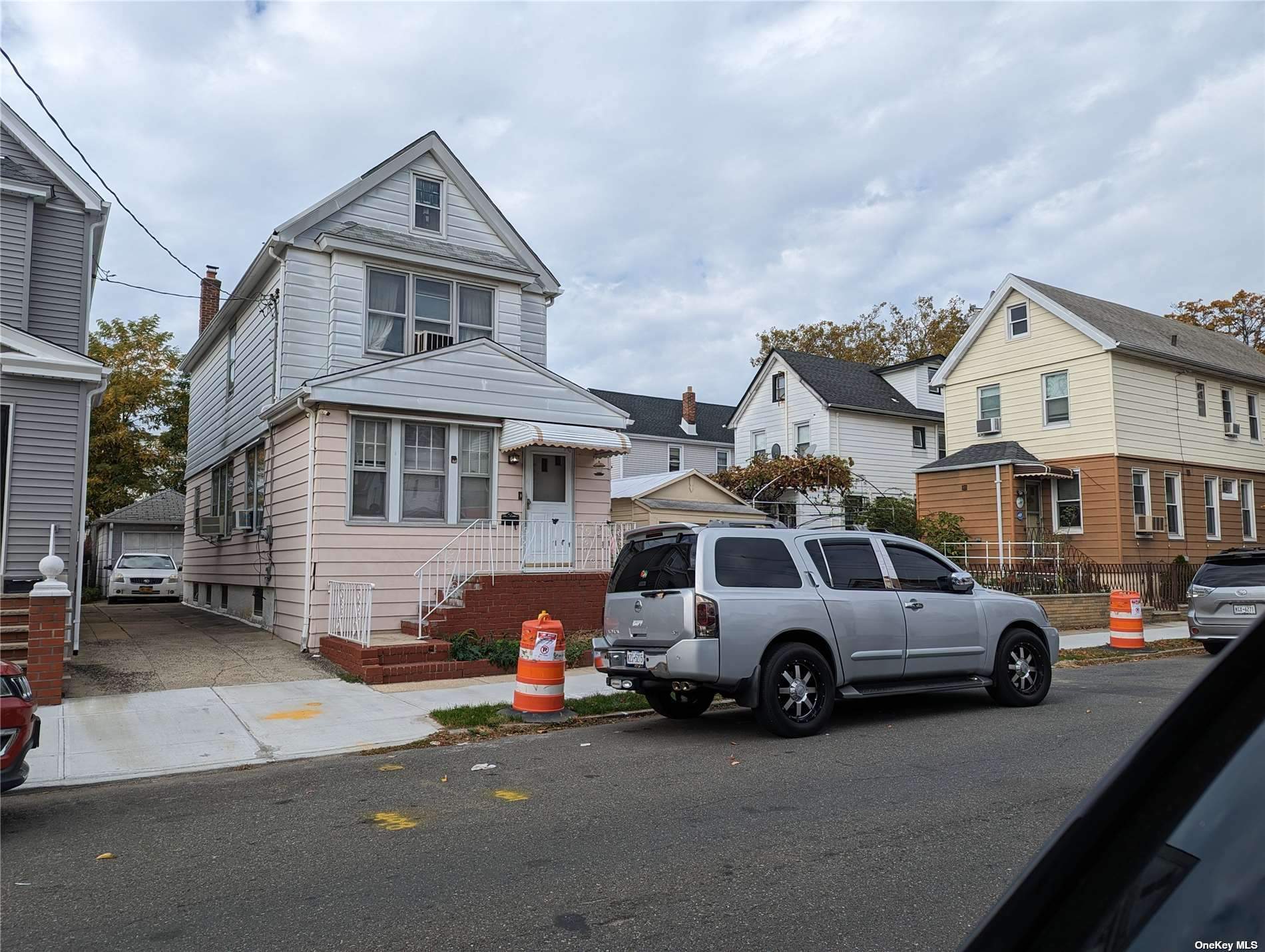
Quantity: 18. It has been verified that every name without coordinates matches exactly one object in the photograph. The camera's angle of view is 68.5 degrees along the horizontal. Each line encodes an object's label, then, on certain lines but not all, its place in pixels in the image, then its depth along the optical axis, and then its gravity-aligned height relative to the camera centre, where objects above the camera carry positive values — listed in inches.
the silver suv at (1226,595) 541.3 -18.7
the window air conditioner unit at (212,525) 805.2 +36.0
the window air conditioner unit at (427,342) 645.3 +156.3
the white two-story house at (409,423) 560.1 +93.3
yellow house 946.7 +141.0
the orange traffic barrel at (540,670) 377.4 -42.6
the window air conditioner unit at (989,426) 1071.0 +159.6
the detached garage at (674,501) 932.0 +69.6
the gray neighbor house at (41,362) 501.7 +109.5
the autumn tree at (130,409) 1294.3 +230.3
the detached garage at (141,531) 1471.5 +57.5
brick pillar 374.6 -32.1
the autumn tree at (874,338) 1867.6 +460.4
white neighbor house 1273.4 +210.1
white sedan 1044.5 -13.6
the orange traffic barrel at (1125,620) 622.2 -37.4
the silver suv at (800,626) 324.8 -22.7
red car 222.1 -39.0
